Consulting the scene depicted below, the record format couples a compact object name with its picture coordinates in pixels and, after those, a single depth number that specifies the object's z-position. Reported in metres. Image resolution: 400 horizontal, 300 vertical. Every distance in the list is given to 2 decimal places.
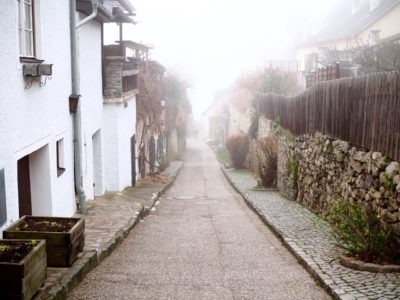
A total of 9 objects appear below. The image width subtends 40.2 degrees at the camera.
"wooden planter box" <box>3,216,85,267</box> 6.59
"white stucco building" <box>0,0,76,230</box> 6.91
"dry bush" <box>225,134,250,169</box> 29.49
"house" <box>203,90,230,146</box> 53.79
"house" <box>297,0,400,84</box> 30.55
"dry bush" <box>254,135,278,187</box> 18.06
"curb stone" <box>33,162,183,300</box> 5.91
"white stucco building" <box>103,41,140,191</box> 15.29
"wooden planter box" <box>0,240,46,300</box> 5.02
